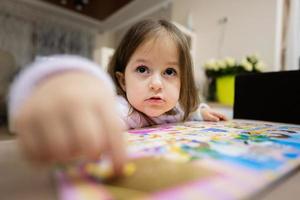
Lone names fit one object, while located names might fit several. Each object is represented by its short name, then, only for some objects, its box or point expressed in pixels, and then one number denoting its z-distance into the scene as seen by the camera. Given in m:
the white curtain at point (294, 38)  1.76
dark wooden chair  0.86
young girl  0.16
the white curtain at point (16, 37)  1.80
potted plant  1.66
